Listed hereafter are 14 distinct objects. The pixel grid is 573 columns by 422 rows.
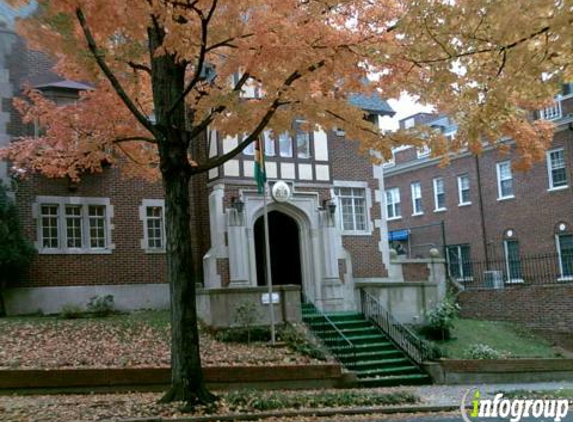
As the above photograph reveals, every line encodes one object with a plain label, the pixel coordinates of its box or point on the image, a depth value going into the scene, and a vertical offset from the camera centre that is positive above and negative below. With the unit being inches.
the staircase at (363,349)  677.9 -70.2
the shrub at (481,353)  737.6 -83.0
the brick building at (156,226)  810.2 +74.4
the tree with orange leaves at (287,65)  396.5 +134.8
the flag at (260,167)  727.7 +117.8
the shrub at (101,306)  790.8 -12.6
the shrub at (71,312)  756.6 -16.6
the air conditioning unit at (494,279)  1181.7 -13.5
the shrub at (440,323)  813.9 -54.3
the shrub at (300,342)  665.0 -56.3
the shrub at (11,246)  746.2 +54.8
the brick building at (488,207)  1190.3 +118.7
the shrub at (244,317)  706.2 -30.3
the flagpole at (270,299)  684.1 -14.3
